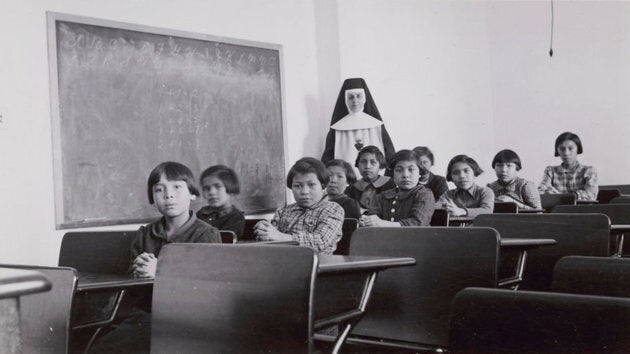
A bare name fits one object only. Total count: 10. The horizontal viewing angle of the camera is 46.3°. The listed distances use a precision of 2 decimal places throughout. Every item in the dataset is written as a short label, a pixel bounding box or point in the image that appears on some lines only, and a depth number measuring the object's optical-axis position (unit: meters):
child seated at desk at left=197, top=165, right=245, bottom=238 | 4.06
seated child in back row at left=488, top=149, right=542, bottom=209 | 6.03
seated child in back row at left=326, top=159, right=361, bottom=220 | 5.36
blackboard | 4.42
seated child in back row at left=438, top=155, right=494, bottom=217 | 5.32
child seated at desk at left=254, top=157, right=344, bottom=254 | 3.29
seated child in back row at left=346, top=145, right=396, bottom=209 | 5.66
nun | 5.95
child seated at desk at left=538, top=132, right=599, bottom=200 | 7.01
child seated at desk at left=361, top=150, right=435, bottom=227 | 4.21
